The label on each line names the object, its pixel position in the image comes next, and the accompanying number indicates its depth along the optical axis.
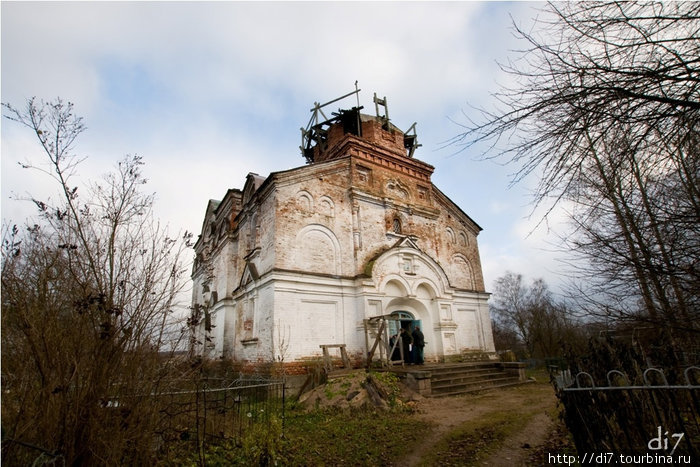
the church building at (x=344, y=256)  13.14
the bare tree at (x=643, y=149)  2.86
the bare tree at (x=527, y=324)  27.21
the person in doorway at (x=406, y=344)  14.28
